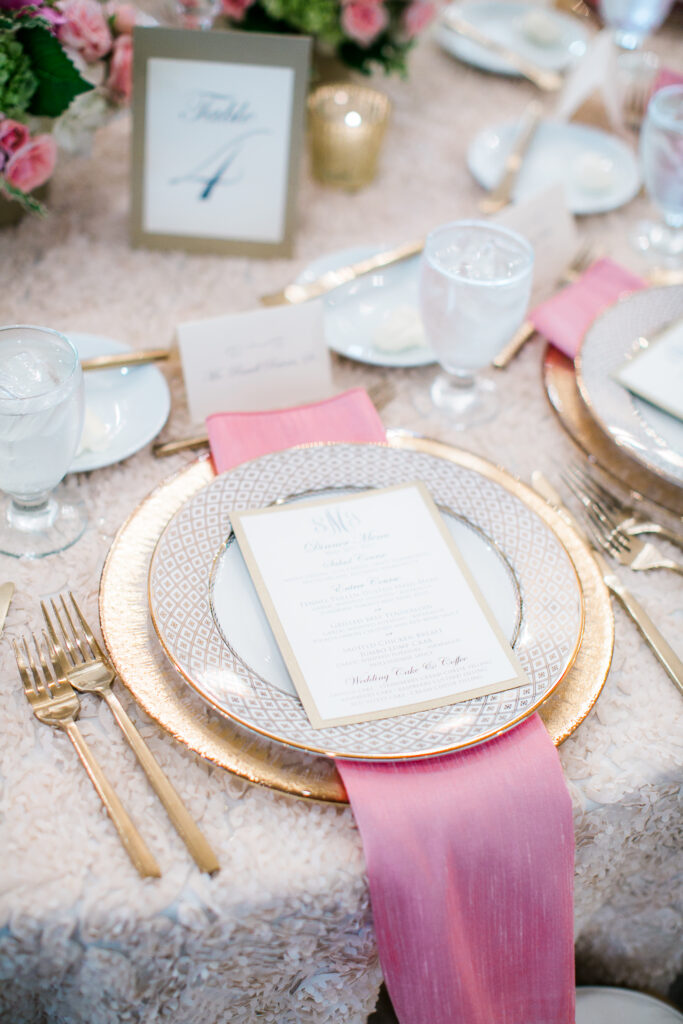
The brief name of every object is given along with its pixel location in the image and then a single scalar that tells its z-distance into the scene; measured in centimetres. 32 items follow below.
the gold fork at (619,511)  75
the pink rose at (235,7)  108
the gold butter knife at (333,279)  94
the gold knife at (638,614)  65
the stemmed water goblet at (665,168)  97
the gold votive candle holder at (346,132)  109
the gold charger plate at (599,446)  78
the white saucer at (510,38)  146
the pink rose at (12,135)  82
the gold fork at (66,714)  50
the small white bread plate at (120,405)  75
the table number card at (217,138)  89
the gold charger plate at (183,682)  52
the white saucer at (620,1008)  77
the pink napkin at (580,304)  90
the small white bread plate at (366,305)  88
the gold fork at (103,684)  51
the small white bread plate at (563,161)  117
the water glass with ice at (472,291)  73
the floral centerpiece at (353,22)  112
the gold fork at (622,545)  72
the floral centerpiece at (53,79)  80
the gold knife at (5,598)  62
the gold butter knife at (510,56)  142
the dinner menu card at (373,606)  53
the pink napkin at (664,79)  130
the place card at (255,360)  77
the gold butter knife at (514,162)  114
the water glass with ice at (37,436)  58
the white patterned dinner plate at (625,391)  74
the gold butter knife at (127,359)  80
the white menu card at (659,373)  79
